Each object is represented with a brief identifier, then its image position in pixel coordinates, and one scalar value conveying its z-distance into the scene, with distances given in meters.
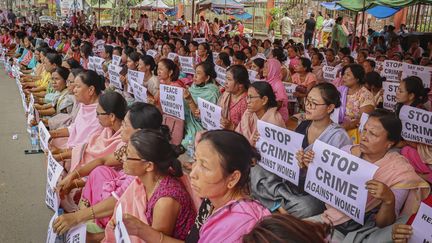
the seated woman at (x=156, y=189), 2.25
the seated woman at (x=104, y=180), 2.67
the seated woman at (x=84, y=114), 3.97
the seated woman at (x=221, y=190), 1.91
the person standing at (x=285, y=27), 19.63
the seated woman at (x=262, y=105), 4.03
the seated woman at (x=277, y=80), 5.46
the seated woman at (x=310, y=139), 3.26
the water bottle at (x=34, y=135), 4.61
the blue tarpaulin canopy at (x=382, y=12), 15.21
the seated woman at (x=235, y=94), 4.67
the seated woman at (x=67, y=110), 4.56
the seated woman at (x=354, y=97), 5.05
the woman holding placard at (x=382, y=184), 2.54
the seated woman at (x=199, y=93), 5.25
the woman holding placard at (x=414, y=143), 3.79
